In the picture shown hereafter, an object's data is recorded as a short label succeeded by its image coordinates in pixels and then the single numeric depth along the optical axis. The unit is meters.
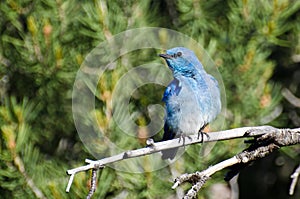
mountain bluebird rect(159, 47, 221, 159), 5.87
